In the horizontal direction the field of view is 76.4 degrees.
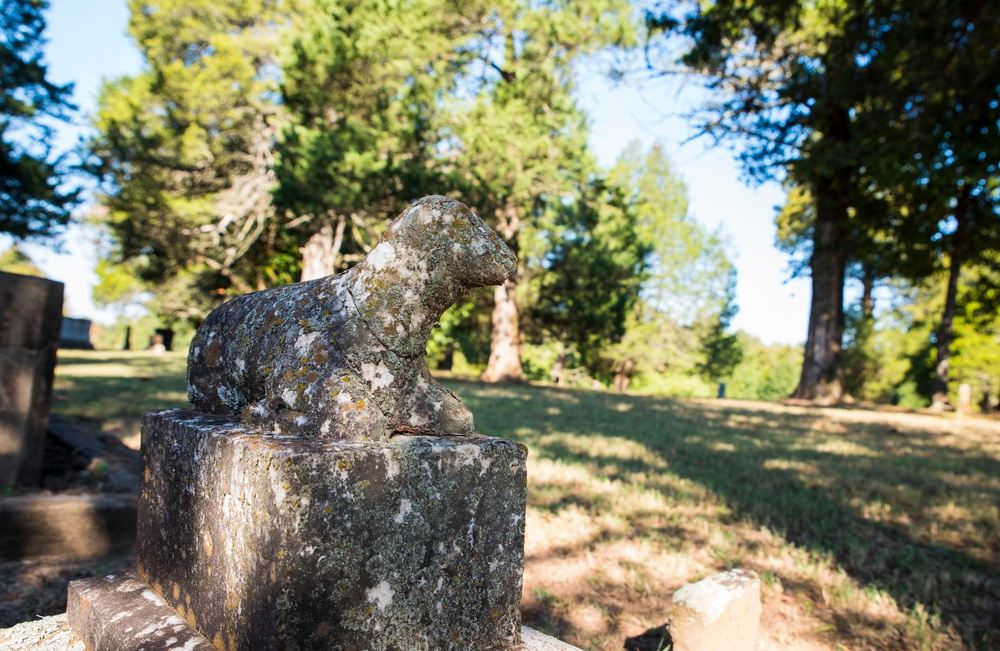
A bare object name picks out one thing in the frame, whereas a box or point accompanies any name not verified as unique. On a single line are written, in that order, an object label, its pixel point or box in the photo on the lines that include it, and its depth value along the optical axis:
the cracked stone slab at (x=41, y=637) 2.18
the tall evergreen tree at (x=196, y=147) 17.70
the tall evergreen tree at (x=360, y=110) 12.08
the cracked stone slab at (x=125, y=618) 1.94
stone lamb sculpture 1.88
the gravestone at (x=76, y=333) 26.02
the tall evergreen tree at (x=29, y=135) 15.56
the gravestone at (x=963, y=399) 14.35
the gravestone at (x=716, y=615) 2.82
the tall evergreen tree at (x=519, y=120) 14.22
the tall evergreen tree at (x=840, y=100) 8.76
